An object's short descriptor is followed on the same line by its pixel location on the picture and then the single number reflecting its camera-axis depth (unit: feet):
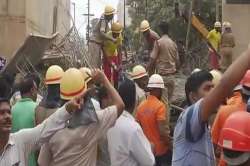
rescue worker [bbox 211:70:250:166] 18.57
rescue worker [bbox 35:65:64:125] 22.85
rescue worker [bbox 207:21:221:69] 50.10
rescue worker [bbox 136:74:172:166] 29.30
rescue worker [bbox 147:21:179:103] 42.01
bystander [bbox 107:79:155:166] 20.44
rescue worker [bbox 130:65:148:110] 34.49
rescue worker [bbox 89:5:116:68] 46.52
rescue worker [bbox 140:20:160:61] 43.65
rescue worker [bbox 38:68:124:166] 18.43
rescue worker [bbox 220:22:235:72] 45.11
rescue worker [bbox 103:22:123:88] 47.21
